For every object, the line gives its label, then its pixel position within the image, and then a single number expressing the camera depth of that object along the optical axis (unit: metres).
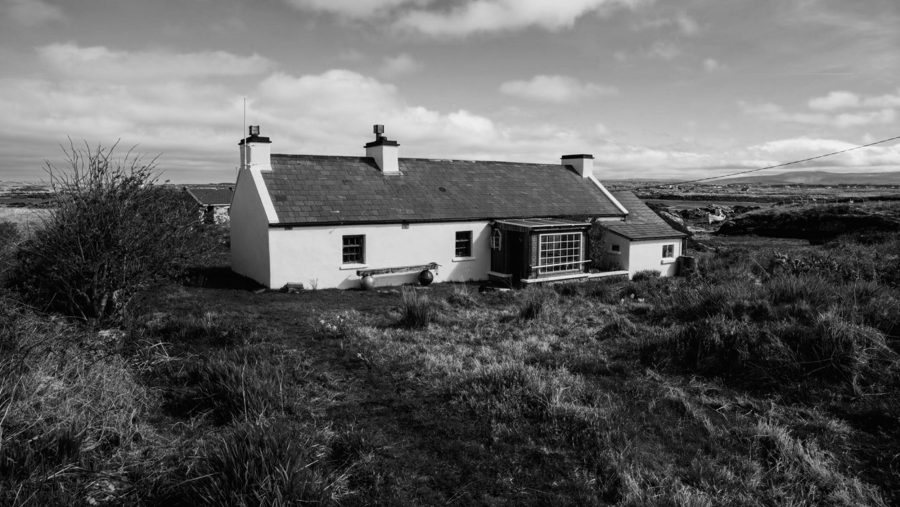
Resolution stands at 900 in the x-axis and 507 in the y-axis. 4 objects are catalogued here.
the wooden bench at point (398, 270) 19.95
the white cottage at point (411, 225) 19.30
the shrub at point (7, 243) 10.96
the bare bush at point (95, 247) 10.88
